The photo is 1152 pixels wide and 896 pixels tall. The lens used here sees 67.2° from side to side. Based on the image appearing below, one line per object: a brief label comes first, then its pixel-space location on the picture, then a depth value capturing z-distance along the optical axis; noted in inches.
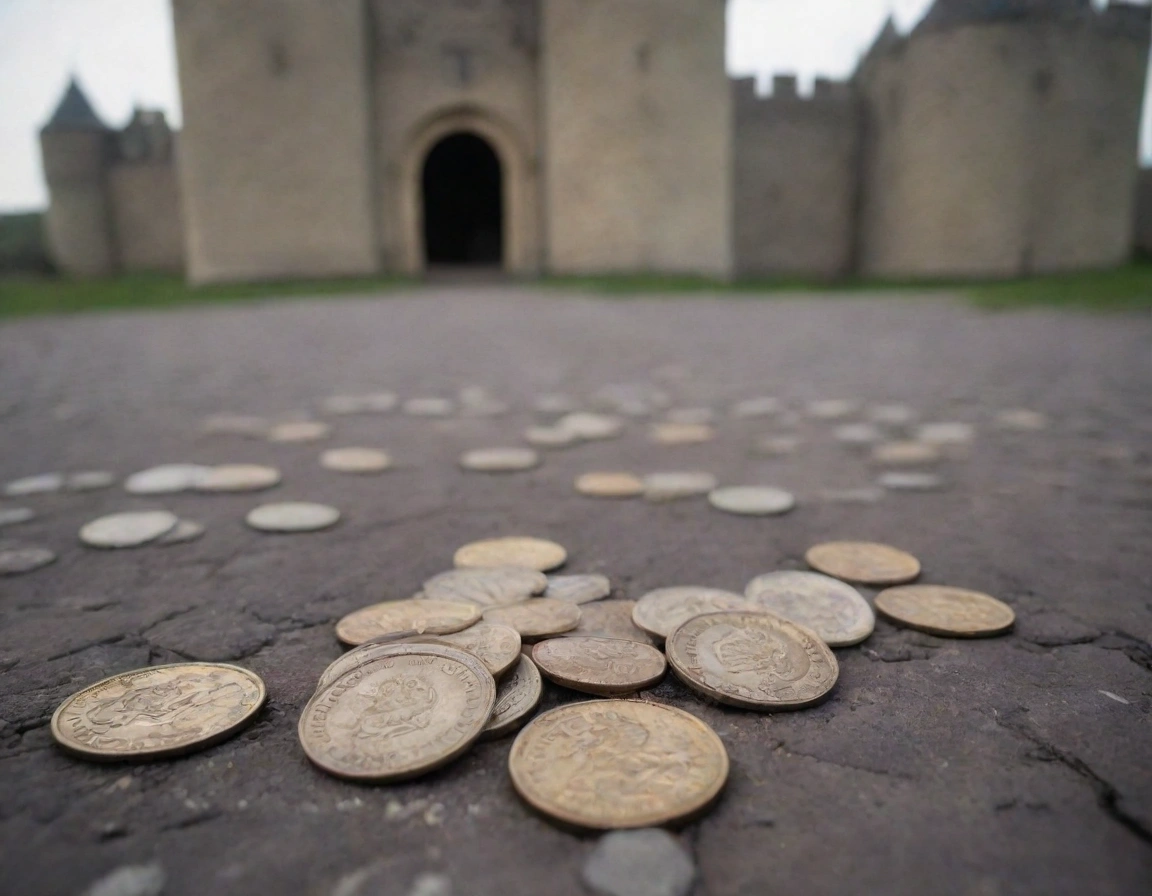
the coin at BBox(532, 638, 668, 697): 5.0
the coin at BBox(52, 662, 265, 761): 4.5
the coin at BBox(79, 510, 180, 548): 7.4
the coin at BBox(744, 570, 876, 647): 5.8
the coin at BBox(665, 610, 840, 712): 5.0
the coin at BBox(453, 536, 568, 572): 7.1
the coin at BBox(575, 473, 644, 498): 9.1
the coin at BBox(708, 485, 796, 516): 8.5
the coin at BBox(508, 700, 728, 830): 4.1
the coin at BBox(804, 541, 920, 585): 6.7
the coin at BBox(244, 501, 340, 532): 7.9
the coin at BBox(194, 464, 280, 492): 9.1
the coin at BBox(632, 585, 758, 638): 5.8
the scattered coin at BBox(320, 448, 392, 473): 10.0
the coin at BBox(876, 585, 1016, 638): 5.8
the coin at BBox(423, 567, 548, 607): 6.3
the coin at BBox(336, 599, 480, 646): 5.6
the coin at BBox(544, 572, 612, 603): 6.4
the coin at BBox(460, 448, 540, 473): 10.2
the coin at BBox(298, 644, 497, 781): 4.3
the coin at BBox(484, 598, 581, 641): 5.6
